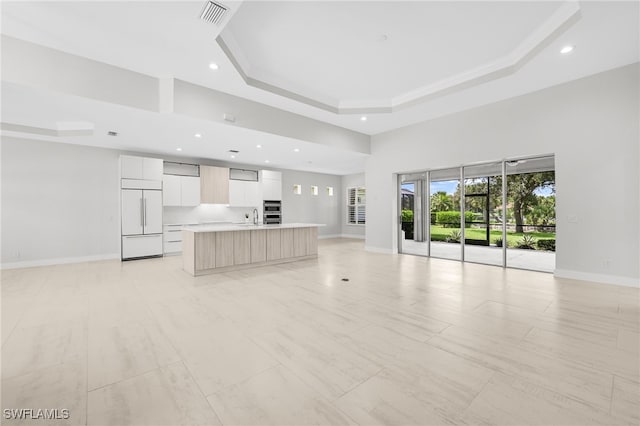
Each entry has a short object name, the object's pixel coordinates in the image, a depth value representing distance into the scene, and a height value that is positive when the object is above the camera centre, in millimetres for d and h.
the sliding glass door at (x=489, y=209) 5461 +39
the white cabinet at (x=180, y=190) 7582 +636
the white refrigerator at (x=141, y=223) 6730 -286
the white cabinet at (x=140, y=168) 6742 +1172
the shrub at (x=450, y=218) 6297 -174
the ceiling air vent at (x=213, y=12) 2873 +2253
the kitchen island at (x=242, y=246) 5073 -750
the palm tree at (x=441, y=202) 6684 +241
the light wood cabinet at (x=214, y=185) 8281 +870
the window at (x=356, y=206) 12086 +257
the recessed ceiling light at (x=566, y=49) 3691 +2289
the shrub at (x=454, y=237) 6785 -675
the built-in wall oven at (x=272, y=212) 9816 -15
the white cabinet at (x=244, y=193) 9008 +640
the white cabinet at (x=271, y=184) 9672 +1021
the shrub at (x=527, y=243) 6036 -751
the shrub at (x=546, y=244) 6138 -783
